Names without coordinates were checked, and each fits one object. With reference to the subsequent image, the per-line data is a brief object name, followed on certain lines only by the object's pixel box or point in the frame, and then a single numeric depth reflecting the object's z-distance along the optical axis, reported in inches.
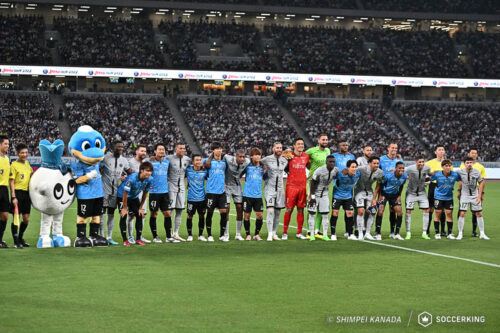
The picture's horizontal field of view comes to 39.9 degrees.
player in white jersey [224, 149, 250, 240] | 626.8
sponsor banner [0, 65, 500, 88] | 2084.2
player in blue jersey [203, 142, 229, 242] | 618.2
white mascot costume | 541.6
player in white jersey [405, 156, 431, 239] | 663.8
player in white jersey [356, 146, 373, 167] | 668.7
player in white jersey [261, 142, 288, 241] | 636.1
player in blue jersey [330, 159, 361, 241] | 637.3
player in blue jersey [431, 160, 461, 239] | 675.4
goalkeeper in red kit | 644.7
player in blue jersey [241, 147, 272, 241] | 627.5
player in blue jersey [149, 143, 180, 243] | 601.6
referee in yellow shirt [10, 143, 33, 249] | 551.5
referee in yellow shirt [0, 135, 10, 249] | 541.3
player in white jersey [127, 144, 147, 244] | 595.5
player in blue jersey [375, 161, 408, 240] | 657.6
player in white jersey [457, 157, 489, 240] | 681.6
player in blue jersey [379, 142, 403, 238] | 663.1
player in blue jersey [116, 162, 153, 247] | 573.3
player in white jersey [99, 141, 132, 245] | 584.4
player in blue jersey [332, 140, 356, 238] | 657.0
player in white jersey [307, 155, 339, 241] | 629.9
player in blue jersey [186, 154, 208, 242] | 615.8
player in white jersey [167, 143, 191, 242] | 618.8
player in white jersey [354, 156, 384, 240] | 647.1
